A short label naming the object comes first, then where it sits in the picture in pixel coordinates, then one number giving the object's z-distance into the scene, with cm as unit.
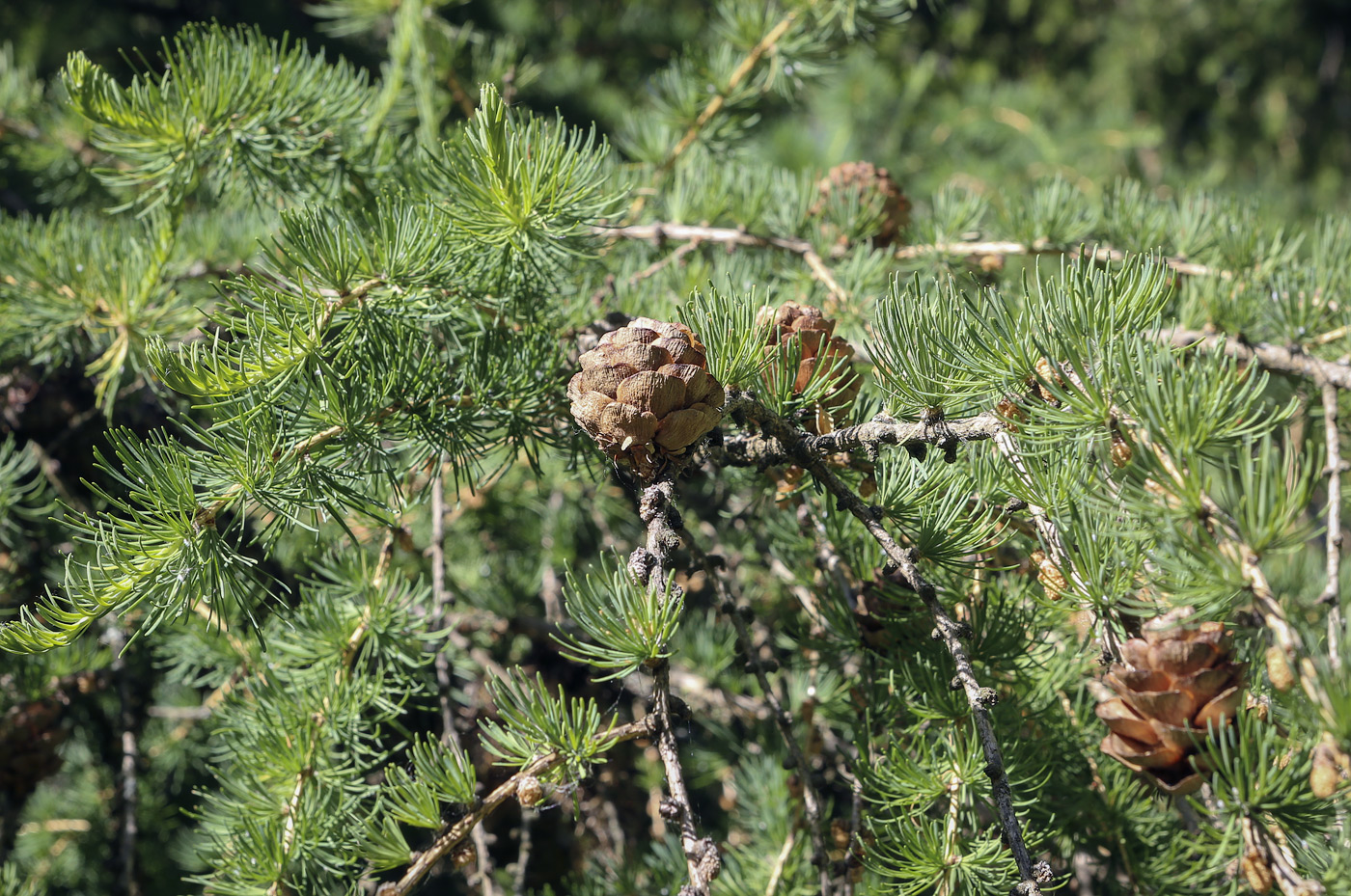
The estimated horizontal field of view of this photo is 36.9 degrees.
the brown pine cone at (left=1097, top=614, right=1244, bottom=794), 32
